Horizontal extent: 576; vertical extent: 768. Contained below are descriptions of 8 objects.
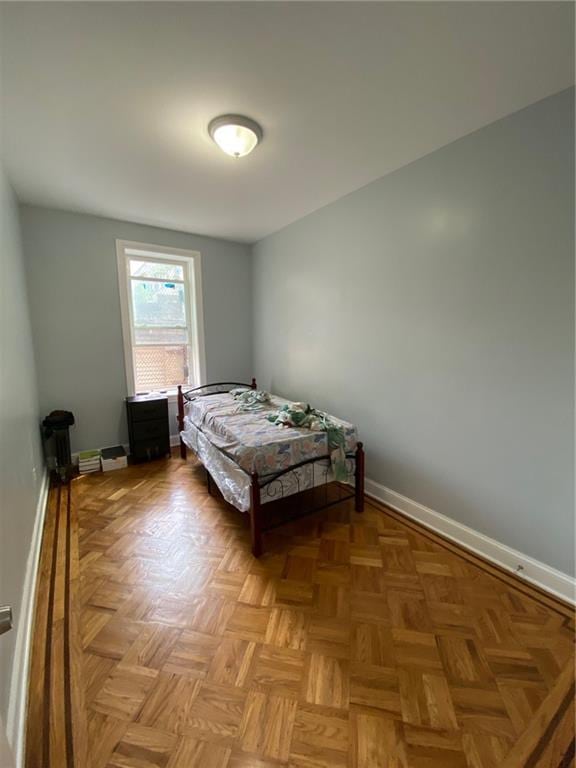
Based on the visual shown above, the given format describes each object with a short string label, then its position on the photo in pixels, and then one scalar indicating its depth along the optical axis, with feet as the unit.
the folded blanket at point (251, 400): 10.39
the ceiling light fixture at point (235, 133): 6.01
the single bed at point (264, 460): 7.11
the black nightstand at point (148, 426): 11.46
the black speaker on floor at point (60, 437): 10.00
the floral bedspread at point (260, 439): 7.17
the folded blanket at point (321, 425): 8.04
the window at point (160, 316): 12.14
